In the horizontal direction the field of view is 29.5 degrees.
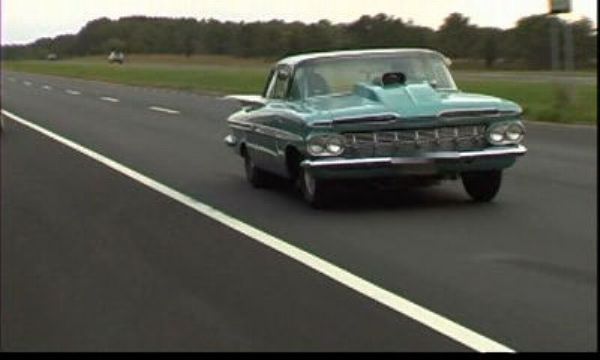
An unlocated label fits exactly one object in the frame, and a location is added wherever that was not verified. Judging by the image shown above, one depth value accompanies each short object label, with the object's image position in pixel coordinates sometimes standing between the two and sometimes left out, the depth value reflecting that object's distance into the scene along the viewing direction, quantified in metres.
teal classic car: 9.81
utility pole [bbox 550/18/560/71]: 21.05
